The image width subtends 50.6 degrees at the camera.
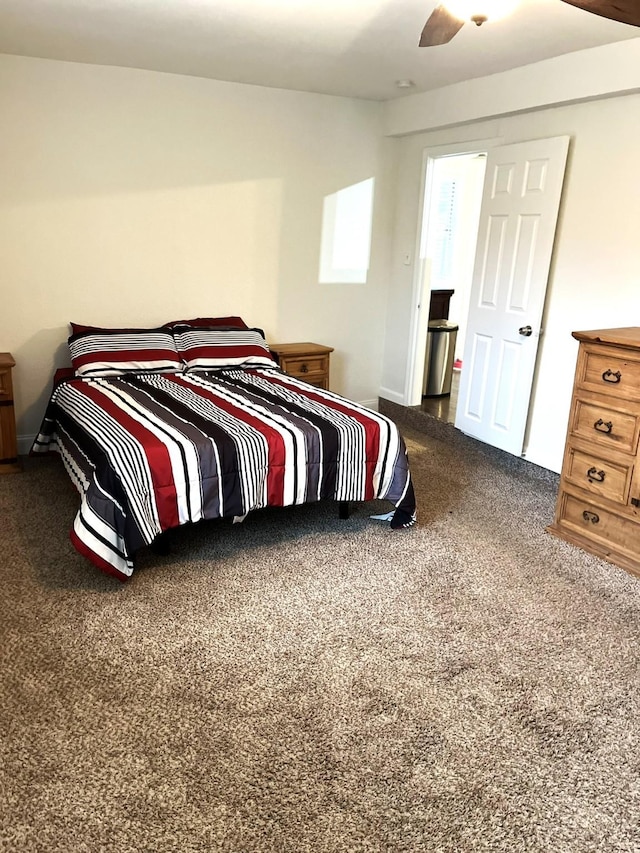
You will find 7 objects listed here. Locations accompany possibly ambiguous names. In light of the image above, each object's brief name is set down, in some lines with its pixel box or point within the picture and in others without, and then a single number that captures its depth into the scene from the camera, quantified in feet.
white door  13.35
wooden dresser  10.23
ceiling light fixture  7.73
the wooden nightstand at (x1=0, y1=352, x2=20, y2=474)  12.85
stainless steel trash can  18.43
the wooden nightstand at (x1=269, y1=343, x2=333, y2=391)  16.22
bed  9.33
